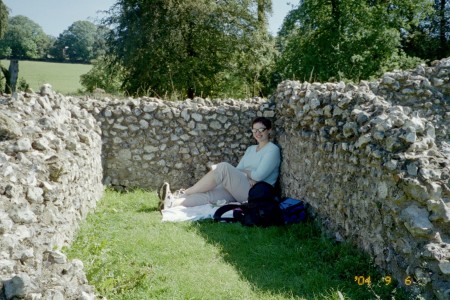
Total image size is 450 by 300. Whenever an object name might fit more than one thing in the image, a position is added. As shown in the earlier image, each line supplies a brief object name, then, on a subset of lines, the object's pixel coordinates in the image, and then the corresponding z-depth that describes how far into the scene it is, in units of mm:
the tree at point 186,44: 22844
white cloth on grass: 6961
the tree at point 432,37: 28750
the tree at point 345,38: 23078
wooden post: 18936
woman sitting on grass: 7645
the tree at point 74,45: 53562
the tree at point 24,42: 46188
